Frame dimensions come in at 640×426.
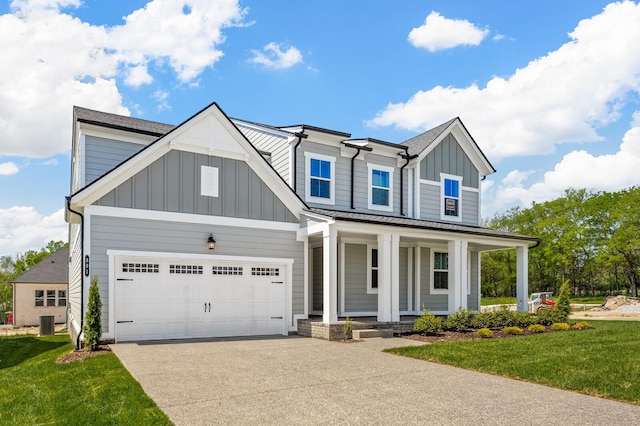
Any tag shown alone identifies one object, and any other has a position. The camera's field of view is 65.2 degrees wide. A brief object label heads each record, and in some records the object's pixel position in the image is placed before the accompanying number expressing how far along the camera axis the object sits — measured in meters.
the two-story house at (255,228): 12.52
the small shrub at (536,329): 14.75
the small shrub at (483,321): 15.16
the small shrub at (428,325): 14.02
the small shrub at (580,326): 15.75
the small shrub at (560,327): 15.28
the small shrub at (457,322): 14.54
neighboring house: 32.19
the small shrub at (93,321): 11.09
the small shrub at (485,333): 13.60
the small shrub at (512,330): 14.32
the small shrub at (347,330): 13.24
